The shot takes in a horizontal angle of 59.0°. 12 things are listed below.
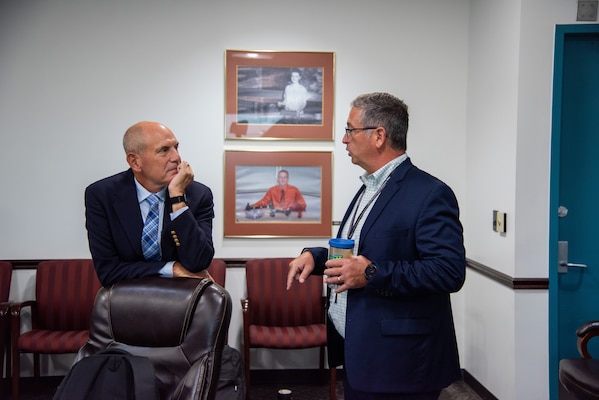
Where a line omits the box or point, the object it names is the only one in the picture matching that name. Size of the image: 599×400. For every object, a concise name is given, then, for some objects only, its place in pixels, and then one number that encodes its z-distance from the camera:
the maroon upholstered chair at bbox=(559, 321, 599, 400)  2.52
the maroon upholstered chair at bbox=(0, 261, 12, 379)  3.44
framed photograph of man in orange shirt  4.00
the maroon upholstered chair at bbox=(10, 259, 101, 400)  3.71
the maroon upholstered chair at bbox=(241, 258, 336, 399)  3.84
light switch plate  3.33
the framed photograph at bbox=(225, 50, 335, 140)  3.98
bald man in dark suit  2.20
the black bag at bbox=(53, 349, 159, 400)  1.67
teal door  3.16
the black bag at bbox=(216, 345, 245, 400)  2.70
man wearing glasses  1.81
